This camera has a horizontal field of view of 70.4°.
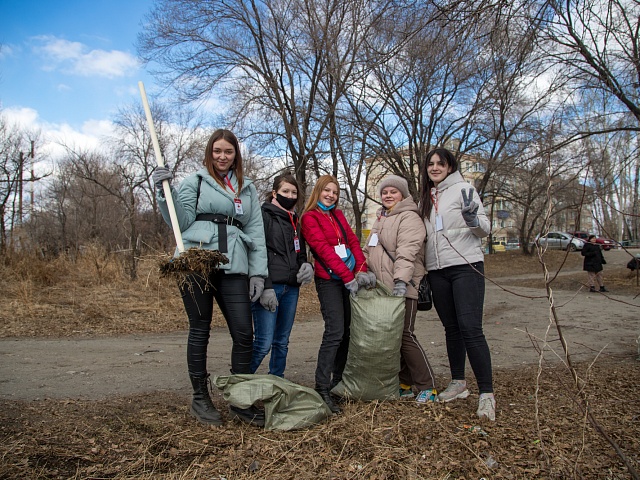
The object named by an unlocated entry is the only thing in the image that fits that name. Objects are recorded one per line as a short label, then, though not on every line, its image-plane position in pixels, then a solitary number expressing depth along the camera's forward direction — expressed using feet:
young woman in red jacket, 11.70
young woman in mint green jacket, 10.29
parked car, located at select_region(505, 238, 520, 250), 149.51
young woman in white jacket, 10.80
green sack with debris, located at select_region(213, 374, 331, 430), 9.66
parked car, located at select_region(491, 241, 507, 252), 150.61
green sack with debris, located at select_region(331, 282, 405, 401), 11.26
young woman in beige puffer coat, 11.80
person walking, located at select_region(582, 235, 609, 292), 41.50
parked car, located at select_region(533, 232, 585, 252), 115.44
